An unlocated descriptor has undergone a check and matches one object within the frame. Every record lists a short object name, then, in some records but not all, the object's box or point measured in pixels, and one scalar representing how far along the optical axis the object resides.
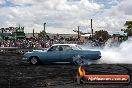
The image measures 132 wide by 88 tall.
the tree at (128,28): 40.93
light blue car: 11.87
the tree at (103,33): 59.57
